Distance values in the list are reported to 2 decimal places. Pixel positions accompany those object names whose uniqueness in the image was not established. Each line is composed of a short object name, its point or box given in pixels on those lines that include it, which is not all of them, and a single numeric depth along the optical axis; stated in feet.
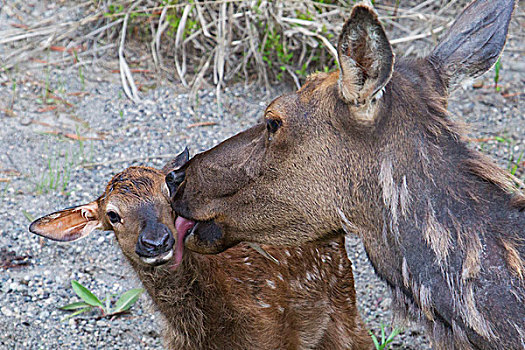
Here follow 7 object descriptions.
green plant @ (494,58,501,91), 39.87
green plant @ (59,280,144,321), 30.71
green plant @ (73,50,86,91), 43.60
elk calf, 25.57
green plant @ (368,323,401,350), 29.87
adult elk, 18.04
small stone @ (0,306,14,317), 30.96
